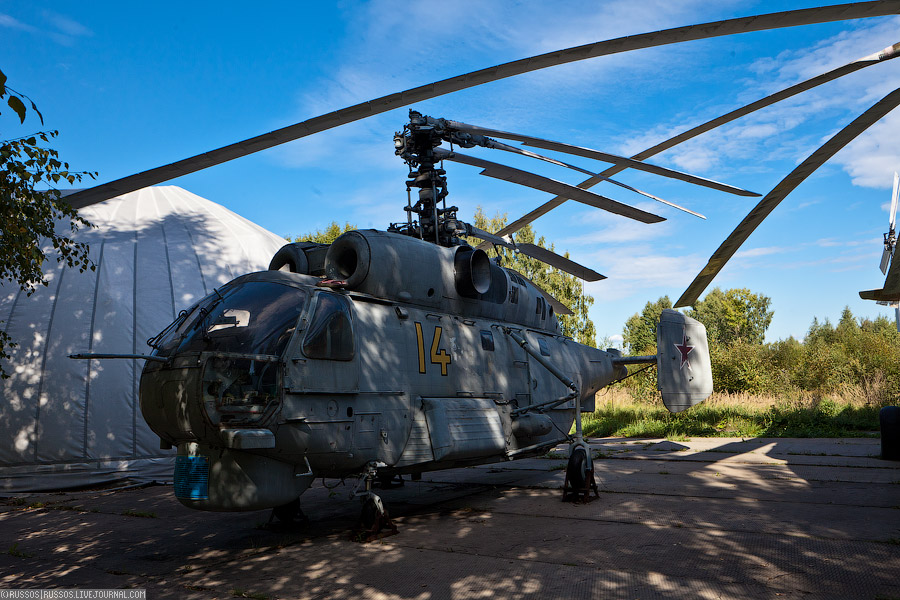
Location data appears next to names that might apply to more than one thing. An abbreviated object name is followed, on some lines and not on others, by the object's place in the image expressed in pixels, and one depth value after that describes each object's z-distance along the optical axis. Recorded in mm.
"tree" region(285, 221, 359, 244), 41656
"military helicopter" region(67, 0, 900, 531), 5875
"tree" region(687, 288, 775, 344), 67938
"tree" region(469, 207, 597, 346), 37719
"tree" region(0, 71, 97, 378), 7262
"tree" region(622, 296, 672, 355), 78125
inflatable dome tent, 12266
